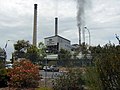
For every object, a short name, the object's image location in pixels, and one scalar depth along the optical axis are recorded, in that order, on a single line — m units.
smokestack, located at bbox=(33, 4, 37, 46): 41.30
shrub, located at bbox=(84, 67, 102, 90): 5.27
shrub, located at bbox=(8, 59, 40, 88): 9.93
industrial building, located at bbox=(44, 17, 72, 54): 45.85
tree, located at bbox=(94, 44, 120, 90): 5.00
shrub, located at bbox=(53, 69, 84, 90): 8.25
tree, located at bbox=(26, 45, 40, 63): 16.60
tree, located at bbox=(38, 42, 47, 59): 33.43
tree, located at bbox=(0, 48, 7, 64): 22.06
